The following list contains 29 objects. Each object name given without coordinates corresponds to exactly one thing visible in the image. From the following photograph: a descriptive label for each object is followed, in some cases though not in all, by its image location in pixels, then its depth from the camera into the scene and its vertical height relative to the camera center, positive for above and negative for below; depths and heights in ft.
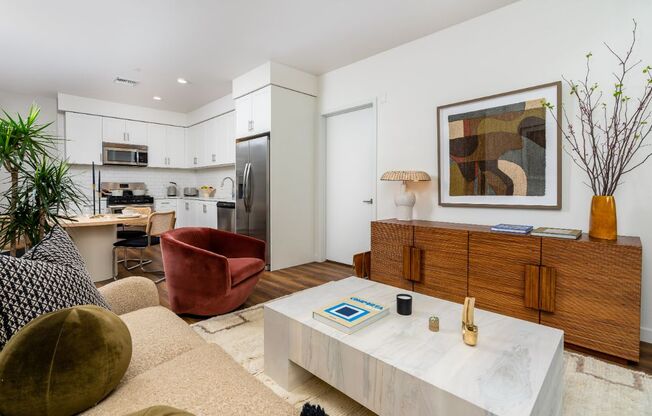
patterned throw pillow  2.69 -0.83
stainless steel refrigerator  13.25 +0.61
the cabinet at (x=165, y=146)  20.25 +3.64
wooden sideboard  6.22 -1.83
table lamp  10.03 +0.20
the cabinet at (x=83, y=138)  17.30 +3.54
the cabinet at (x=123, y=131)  18.45 +4.26
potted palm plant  6.79 +0.30
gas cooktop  18.45 +0.04
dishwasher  15.87 -0.80
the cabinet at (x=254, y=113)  13.08 +3.86
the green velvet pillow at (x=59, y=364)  2.36 -1.30
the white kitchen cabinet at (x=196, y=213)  17.75 -0.77
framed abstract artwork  8.32 +1.42
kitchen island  10.85 -1.42
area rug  4.87 -3.23
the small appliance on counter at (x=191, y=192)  22.07 +0.61
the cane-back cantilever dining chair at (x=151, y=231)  11.87 -1.20
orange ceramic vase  6.71 -0.42
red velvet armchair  7.77 -2.00
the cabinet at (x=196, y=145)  20.12 +3.68
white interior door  12.97 +0.78
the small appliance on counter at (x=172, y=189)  21.69 +0.80
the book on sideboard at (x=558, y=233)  6.94 -0.78
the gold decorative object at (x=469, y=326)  4.09 -1.69
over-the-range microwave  18.39 +2.81
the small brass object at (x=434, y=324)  4.54 -1.82
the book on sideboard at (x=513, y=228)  7.67 -0.74
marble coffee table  3.28 -1.96
